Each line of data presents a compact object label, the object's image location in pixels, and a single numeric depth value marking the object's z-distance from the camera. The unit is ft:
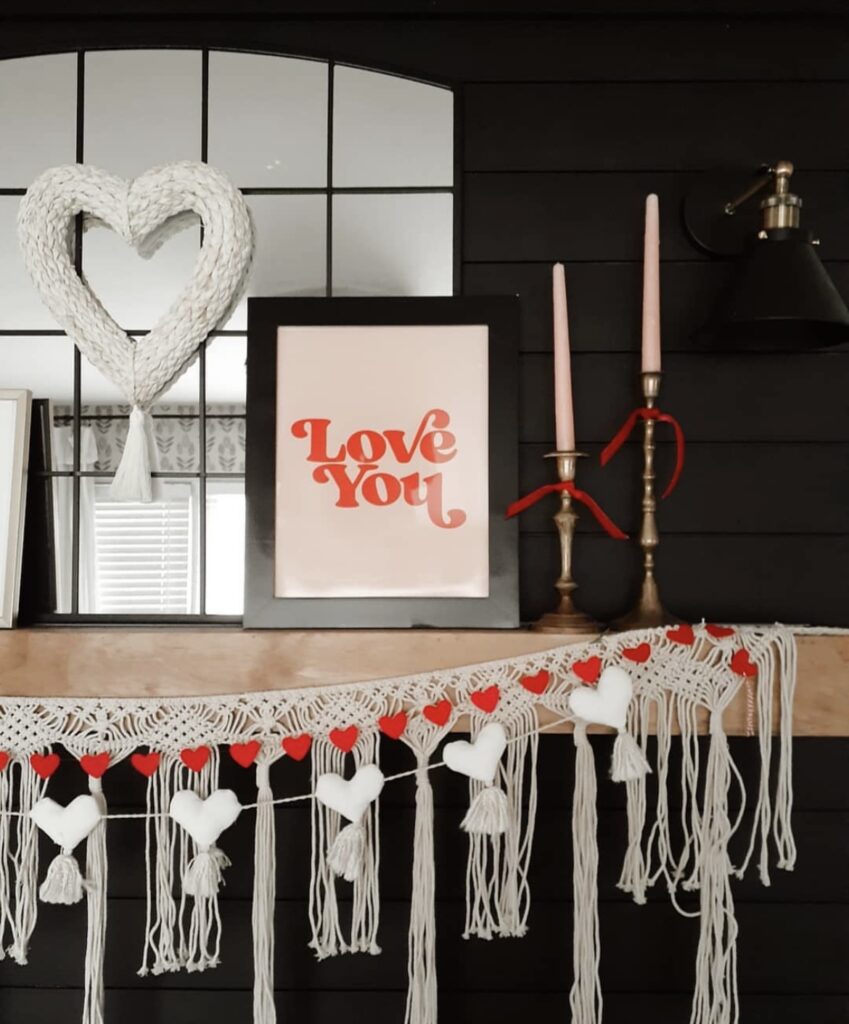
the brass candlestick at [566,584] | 3.81
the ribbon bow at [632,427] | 3.96
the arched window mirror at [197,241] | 4.42
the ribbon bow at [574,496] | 3.86
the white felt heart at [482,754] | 3.61
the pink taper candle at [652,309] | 3.91
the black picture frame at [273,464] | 3.89
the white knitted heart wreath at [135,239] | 4.06
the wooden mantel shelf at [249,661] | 3.65
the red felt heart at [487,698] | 3.61
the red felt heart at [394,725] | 3.60
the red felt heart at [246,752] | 3.60
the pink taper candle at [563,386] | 3.89
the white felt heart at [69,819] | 3.65
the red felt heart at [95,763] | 3.59
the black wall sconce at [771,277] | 3.67
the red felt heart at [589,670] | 3.61
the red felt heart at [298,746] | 3.63
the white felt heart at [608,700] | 3.56
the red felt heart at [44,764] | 3.64
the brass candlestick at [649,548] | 3.91
